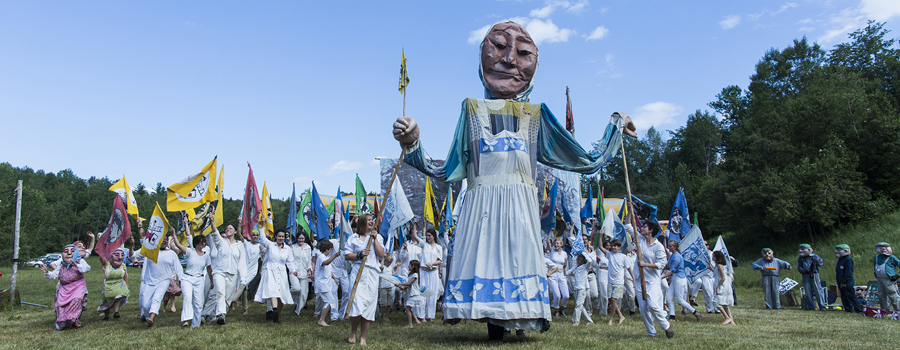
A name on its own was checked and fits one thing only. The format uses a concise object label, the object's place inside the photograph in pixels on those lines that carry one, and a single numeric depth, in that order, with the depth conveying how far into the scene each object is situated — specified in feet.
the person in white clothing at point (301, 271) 36.88
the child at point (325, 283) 30.89
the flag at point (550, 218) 34.50
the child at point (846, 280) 41.24
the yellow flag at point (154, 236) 30.83
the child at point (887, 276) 37.19
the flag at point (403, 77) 24.28
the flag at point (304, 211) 52.75
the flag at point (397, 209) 33.58
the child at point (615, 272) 33.53
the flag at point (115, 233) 34.55
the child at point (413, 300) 30.78
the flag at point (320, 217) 47.16
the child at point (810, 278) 44.75
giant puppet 18.70
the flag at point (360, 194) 55.04
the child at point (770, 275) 46.21
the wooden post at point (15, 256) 39.77
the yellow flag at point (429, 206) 49.32
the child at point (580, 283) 31.94
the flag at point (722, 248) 40.40
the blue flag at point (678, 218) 53.42
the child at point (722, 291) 33.77
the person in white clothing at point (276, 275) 32.19
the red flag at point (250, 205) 41.24
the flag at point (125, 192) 36.28
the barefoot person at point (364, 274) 22.12
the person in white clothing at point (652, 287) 24.32
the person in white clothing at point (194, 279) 29.53
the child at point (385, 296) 31.63
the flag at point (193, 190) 32.27
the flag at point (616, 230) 35.53
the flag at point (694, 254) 30.76
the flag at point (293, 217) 51.11
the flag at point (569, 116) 58.43
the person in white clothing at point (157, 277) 30.68
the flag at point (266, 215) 45.73
